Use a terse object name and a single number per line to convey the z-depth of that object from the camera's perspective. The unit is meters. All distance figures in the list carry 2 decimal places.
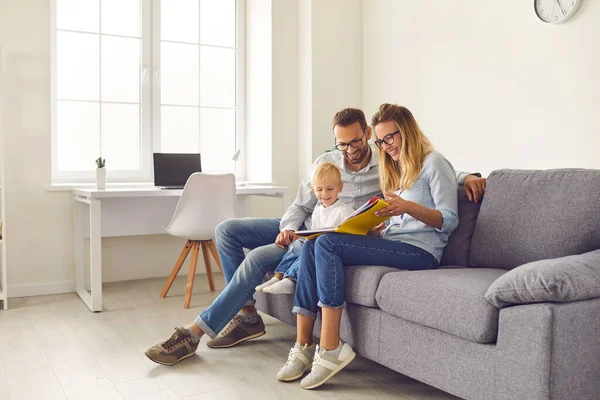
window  4.09
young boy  2.51
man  2.48
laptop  3.86
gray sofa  1.64
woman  2.18
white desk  3.57
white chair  3.45
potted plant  3.59
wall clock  3.04
